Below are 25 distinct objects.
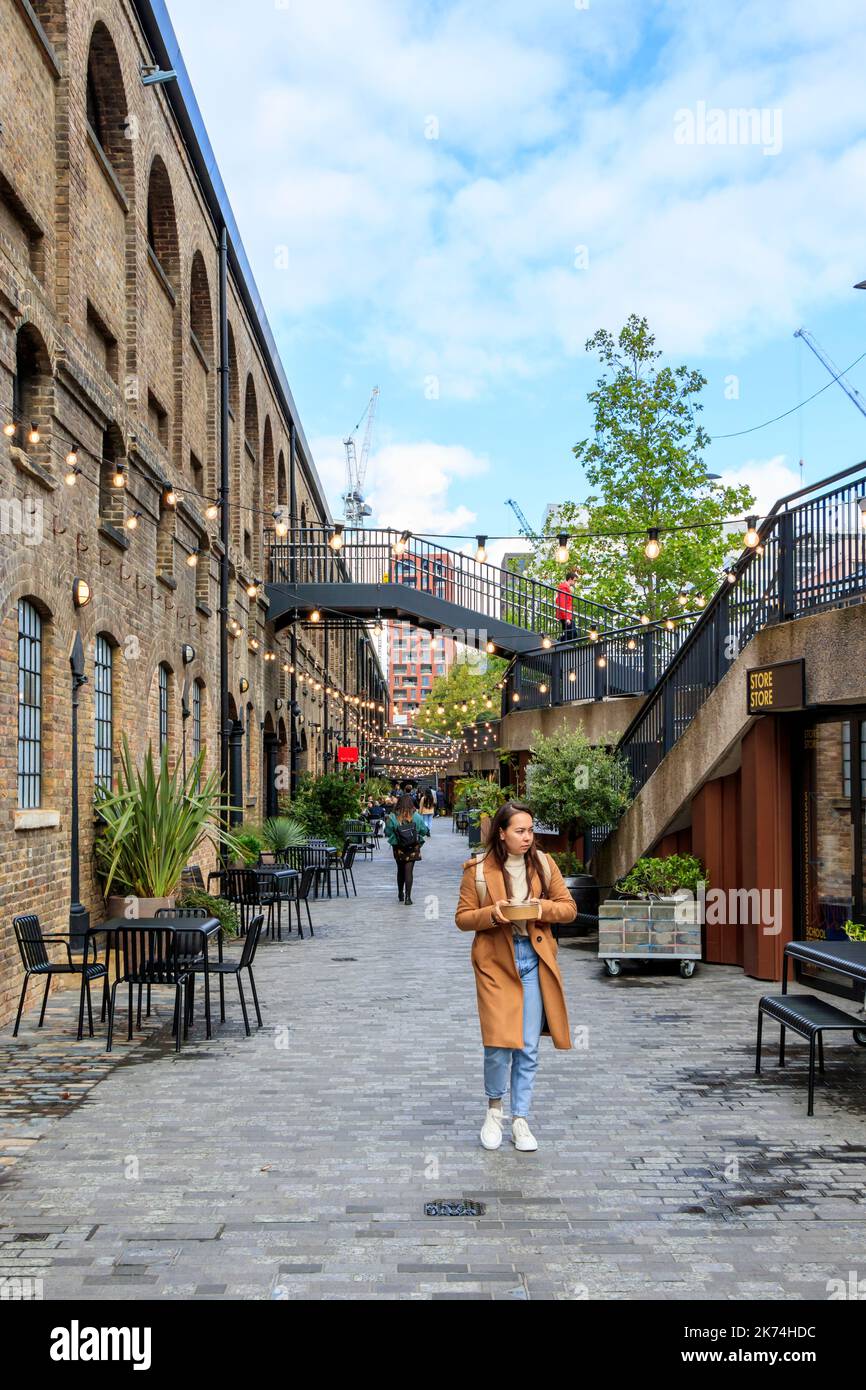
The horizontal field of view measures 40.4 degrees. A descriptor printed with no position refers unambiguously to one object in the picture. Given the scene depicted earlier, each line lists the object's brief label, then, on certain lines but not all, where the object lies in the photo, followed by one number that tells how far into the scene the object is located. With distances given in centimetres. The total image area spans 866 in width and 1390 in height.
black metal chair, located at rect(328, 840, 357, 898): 2236
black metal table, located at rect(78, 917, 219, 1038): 890
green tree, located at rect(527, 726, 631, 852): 1536
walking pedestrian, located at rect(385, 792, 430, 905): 1995
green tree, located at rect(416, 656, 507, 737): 8401
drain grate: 521
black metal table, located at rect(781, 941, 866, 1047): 710
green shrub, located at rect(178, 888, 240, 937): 1359
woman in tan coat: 606
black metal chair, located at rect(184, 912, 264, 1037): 892
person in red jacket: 2338
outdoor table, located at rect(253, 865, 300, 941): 1530
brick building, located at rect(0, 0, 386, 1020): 1062
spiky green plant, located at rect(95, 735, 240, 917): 1266
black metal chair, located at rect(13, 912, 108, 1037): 889
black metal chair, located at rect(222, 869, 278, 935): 1480
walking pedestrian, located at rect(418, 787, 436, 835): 6925
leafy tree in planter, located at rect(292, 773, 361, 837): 2531
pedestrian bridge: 2578
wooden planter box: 1220
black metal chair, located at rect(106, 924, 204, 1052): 876
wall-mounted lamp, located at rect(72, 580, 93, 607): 1211
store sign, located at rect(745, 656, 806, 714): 1088
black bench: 700
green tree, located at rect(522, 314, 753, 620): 2630
